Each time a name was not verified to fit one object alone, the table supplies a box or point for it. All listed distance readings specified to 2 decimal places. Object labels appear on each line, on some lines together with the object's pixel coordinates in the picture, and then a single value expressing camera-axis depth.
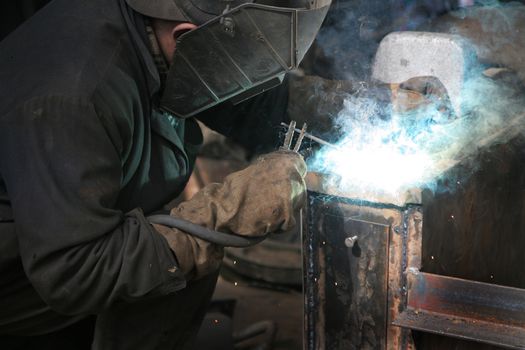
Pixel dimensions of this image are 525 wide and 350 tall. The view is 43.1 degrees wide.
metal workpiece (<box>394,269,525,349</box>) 2.15
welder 2.01
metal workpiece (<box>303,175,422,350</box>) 2.28
